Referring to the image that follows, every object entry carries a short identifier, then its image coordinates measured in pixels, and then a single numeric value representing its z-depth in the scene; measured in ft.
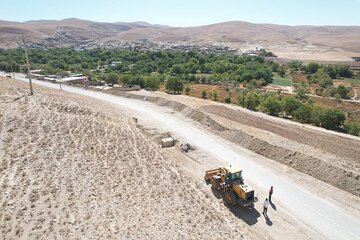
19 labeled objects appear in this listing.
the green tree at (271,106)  154.86
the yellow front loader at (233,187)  65.98
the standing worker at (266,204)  66.39
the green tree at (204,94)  203.15
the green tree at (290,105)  152.25
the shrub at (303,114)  143.13
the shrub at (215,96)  195.39
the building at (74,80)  242.78
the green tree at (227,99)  187.62
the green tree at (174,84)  207.82
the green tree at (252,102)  166.09
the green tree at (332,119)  134.10
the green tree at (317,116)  136.98
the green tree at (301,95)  216.45
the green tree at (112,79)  241.55
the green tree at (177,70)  322.75
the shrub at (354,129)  128.47
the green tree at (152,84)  219.61
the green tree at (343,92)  230.68
